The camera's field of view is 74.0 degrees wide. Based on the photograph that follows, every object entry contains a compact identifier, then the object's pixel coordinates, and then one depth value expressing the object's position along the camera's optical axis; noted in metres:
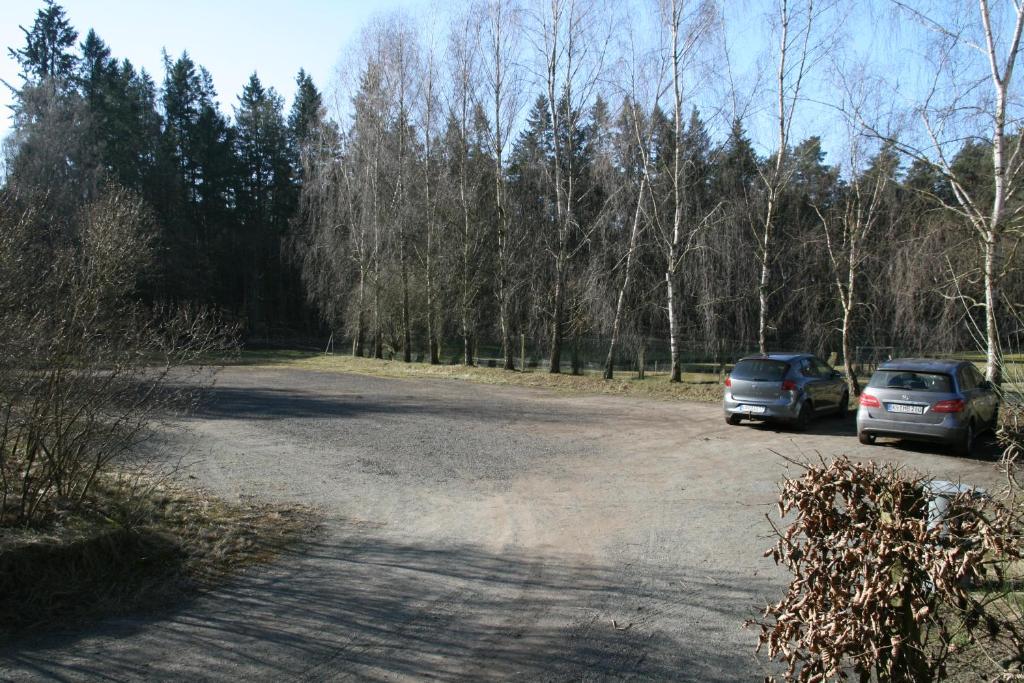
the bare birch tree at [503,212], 28.86
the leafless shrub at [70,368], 5.66
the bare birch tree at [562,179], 26.59
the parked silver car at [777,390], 14.89
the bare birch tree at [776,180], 21.86
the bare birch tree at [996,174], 14.20
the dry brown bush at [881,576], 2.70
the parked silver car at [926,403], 11.92
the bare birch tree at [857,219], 19.97
